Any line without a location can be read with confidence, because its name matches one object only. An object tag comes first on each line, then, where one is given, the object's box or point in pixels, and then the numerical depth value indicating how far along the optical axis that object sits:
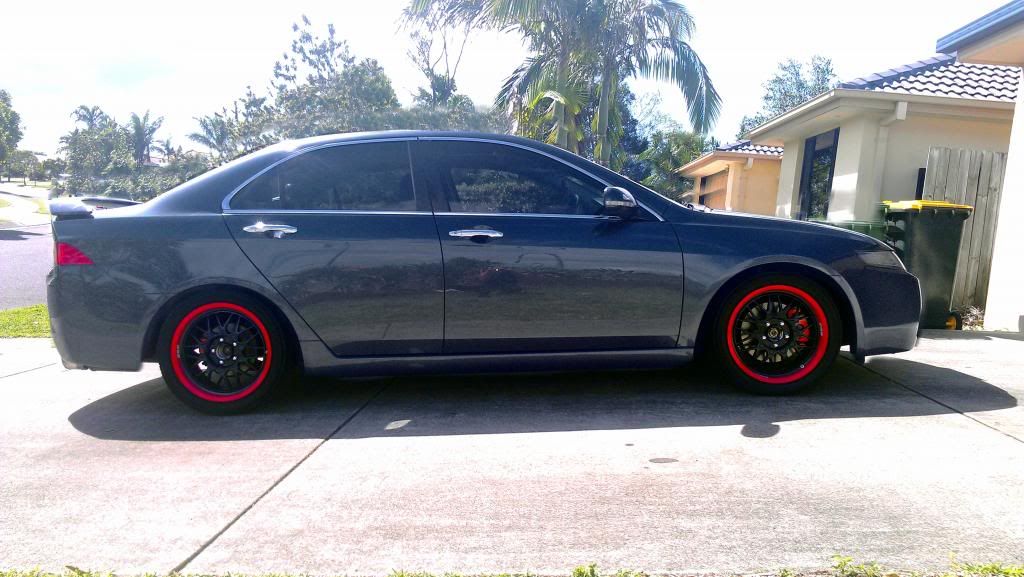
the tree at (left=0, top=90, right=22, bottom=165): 53.69
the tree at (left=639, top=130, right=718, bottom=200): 32.47
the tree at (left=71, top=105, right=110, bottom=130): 80.69
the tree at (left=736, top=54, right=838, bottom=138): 40.69
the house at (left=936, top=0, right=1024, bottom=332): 6.26
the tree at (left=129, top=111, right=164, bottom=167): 61.41
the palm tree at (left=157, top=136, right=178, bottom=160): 62.30
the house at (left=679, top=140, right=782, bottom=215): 16.50
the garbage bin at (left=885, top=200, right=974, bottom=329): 6.32
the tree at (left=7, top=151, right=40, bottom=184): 86.06
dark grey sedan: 3.78
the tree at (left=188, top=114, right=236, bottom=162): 48.03
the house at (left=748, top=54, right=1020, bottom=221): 8.85
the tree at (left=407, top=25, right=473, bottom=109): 34.00
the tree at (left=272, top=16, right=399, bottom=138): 26.98
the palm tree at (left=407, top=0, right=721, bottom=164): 13.48
